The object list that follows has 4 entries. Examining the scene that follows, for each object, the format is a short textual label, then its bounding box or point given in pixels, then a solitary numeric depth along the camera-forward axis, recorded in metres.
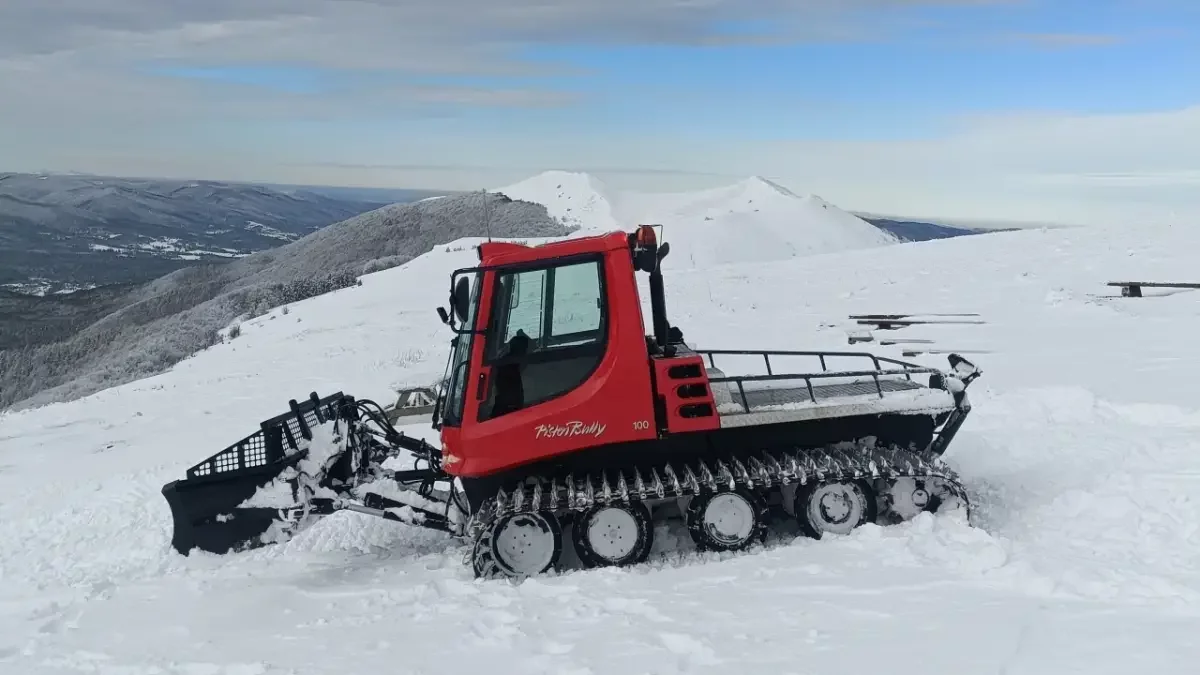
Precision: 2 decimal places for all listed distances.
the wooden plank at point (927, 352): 13.52
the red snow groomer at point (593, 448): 6.41
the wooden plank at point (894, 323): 17.12
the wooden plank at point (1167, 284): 17.78
